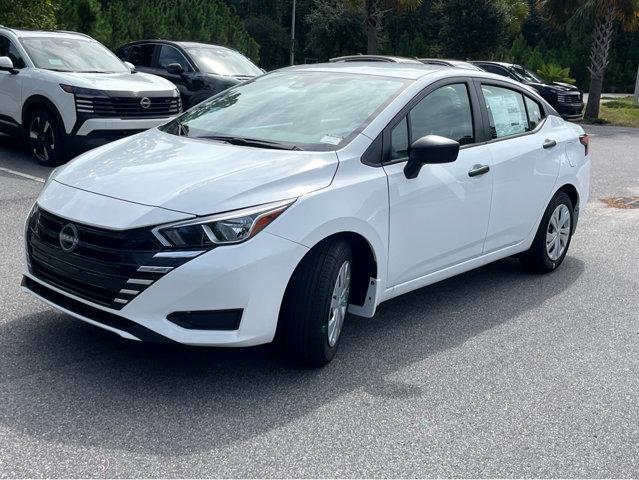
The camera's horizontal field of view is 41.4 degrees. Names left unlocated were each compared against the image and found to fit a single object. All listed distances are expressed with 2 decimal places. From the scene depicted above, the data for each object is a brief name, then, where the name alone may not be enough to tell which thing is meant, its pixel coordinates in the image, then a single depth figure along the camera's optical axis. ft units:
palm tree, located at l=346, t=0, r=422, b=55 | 78.95
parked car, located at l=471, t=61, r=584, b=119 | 74.69
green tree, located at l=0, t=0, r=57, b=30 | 53.52
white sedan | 13.19
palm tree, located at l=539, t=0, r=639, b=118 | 79.15
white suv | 34.73
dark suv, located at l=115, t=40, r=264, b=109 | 45.06
